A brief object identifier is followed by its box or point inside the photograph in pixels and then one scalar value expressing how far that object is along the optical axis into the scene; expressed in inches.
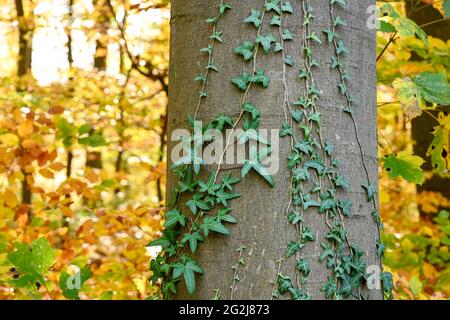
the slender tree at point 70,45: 215.9
